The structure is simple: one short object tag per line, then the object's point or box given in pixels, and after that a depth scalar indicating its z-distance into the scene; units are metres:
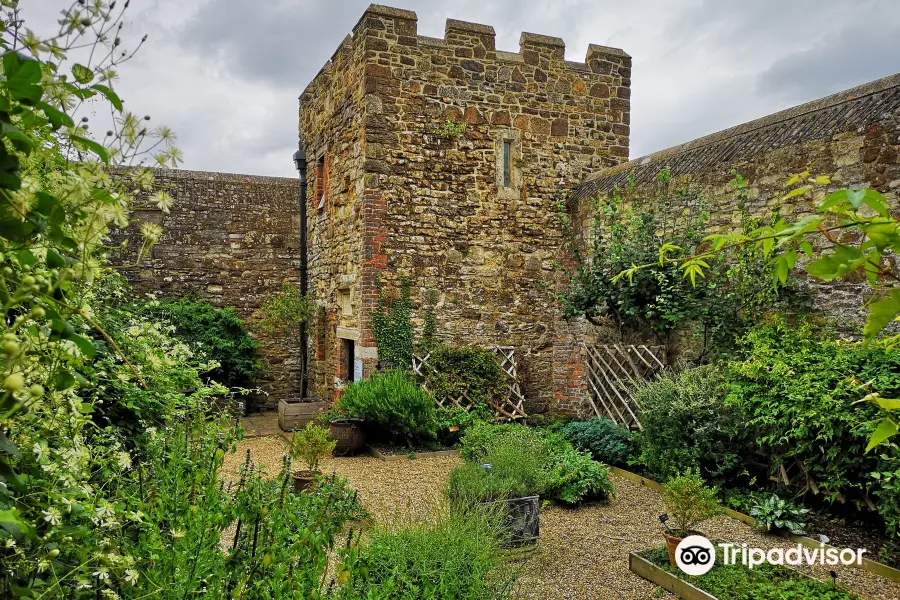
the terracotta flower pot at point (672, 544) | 4.39
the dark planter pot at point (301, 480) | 5.93
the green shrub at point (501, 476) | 4.84
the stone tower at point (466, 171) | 8.62
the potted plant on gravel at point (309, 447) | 5.95
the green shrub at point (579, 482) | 6.01
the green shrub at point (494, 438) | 6.45
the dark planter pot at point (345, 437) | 8.08
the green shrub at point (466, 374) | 8.60
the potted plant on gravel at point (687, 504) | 4.54
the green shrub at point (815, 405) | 4.81
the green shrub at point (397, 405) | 7.80
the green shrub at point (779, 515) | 5.04
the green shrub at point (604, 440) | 7.32
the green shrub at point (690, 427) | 6.02
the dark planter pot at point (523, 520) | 4.86
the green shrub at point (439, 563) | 3.22
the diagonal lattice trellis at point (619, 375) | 7.74
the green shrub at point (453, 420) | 8.28
